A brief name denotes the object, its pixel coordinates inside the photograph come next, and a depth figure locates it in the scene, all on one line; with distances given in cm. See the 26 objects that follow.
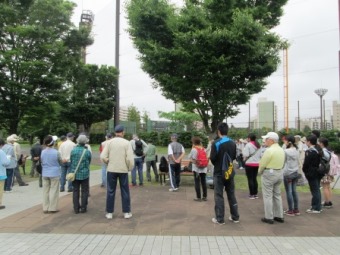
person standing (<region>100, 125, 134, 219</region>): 751
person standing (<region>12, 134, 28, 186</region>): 1224
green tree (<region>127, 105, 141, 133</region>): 5700
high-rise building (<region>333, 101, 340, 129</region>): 3097
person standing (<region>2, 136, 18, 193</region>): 1130
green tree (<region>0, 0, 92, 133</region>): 1681
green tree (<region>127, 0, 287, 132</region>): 1283
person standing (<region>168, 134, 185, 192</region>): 1119
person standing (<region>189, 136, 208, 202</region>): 962
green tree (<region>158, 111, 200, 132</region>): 3721
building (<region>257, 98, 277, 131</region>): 3142
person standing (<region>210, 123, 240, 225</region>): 720
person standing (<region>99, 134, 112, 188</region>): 1189
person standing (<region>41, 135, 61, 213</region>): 823
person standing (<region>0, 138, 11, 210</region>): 874
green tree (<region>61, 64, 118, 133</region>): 3162
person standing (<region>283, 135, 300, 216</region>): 798
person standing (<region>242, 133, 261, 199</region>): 1003
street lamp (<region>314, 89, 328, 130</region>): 3077
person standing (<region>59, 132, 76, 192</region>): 1094
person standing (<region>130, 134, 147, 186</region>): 1251
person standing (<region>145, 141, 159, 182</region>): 1312
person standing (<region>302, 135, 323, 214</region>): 805
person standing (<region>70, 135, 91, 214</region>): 813
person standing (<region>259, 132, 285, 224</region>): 723
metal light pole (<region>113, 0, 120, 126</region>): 1487
